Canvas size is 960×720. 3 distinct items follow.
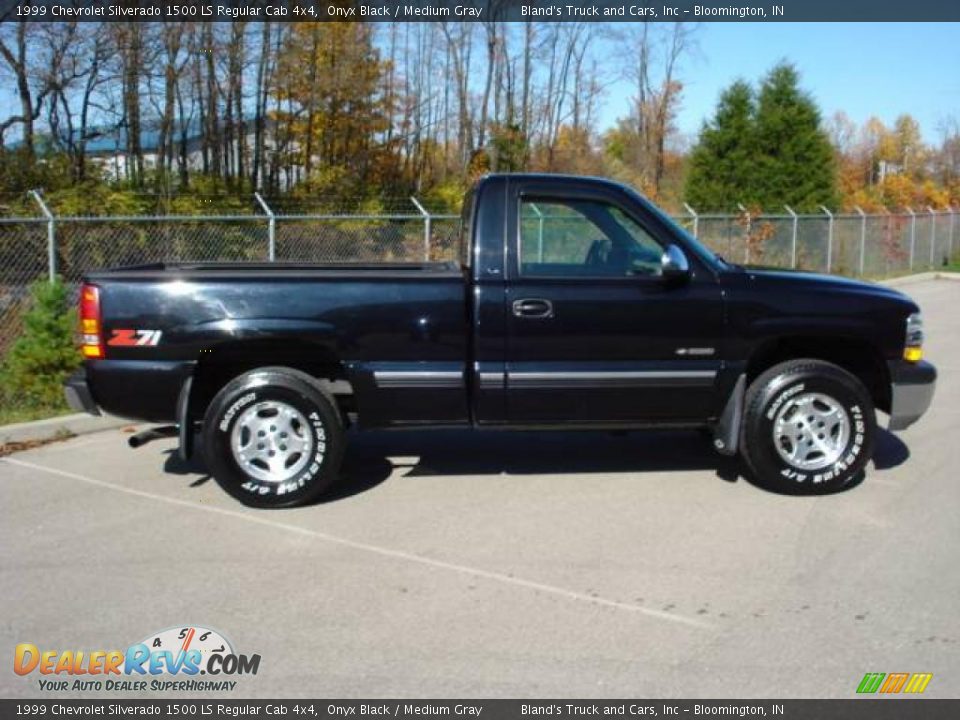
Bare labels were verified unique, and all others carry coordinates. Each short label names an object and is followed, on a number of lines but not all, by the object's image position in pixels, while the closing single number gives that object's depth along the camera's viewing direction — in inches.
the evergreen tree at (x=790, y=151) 1047.6
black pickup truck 223.9
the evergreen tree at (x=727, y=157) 1055.0
